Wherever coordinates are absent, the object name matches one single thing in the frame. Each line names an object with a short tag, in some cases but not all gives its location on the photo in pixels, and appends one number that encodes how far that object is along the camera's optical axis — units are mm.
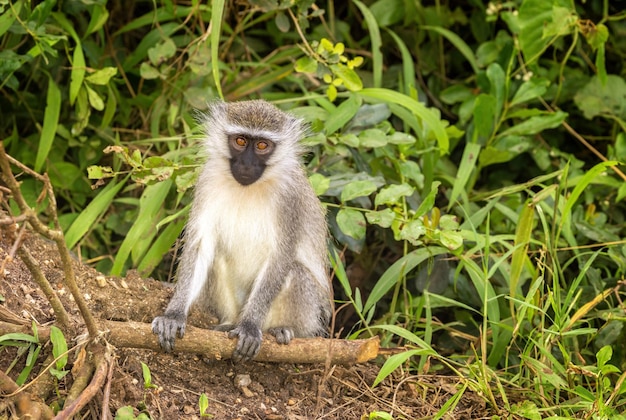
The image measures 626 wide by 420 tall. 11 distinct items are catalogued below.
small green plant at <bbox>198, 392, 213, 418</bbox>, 7602
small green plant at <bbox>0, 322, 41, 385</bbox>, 7023
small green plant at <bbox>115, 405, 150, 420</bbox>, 6922
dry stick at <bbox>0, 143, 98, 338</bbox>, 5648
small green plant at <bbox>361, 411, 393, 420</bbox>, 7809
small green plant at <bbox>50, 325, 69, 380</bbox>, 6902
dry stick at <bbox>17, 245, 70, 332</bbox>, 6320
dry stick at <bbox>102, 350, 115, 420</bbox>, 6766
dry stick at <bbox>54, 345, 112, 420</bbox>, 6537
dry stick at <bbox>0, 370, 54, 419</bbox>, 6434
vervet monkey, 9258
